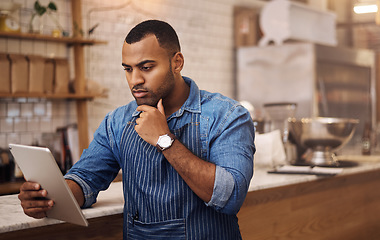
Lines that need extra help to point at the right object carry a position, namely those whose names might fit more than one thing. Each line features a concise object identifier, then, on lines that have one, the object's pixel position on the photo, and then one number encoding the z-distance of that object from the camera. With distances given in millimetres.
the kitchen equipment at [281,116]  3258
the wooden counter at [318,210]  2379
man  1428
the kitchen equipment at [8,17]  3234
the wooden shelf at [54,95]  3201
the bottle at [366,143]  3955
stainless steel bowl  3029
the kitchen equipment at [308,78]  4625
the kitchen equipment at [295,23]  4938
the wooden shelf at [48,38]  3305
